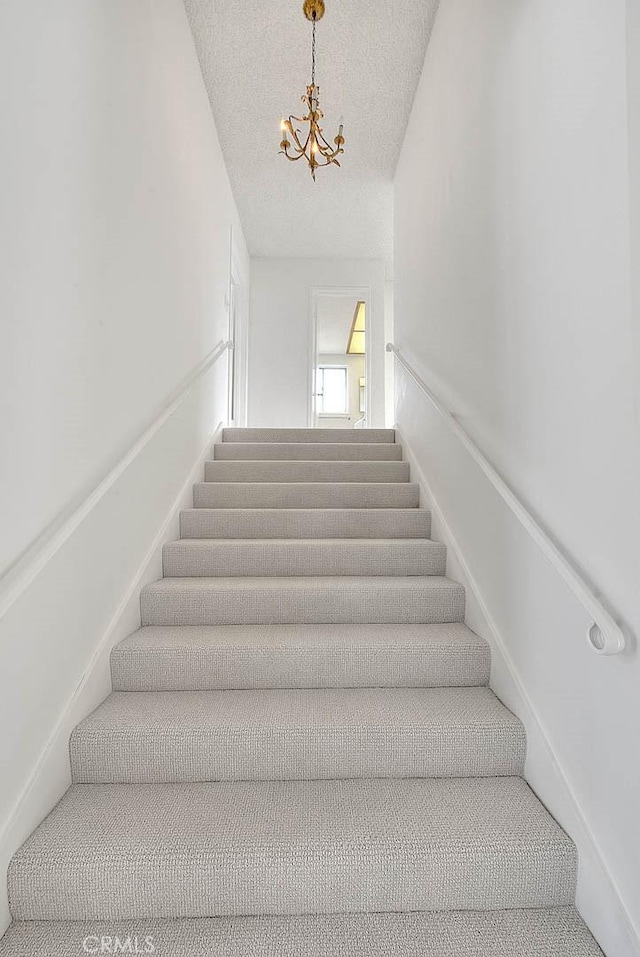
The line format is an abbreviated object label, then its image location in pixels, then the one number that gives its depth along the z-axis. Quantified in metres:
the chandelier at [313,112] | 2.64
